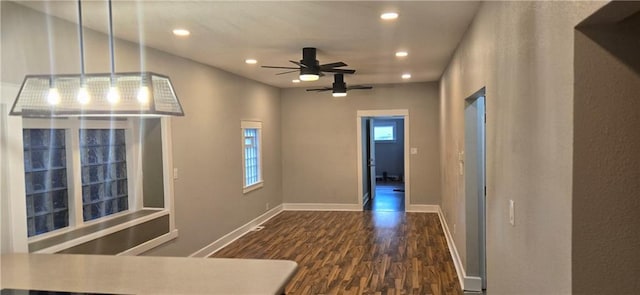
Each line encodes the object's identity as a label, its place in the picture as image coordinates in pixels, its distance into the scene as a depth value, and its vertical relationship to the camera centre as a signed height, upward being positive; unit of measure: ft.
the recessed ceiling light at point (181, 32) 11.37 +2.92
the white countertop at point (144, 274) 5.94 -2.03
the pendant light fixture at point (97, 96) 6.45 +0.70
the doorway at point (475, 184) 12.19 -1.45
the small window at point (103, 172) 11.81 -0.92
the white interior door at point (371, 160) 29.68 -1.70
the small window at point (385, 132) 42.19 +0.33
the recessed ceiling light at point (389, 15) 10.23 +2.93
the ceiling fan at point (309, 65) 13.79 +2.33
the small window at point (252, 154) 21.06 -0.86
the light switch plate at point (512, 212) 6.82 -1.29
